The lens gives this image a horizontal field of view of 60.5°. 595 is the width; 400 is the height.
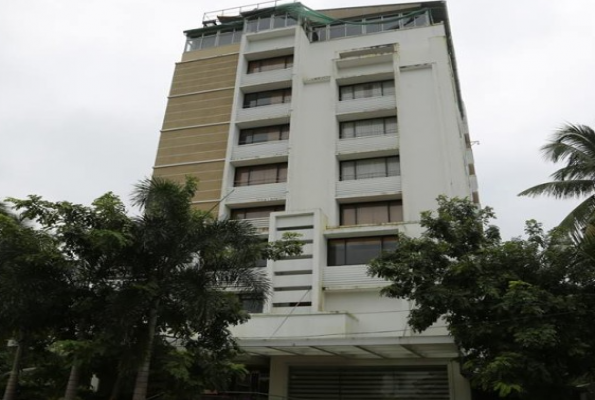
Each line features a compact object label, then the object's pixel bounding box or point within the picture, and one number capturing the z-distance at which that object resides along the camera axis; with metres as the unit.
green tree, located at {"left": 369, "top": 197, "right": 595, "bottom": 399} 12.38
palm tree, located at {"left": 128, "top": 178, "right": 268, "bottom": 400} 12.69
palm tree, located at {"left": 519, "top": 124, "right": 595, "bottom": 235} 17.73
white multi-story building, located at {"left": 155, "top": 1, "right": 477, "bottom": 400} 20.06
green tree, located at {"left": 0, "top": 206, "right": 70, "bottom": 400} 12.30
